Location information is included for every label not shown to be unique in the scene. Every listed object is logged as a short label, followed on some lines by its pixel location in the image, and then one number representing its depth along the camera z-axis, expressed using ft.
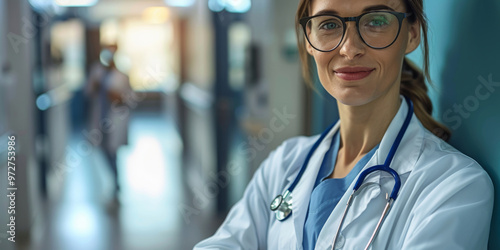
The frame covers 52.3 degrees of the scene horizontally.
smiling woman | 3.52
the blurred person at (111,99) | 17.13
